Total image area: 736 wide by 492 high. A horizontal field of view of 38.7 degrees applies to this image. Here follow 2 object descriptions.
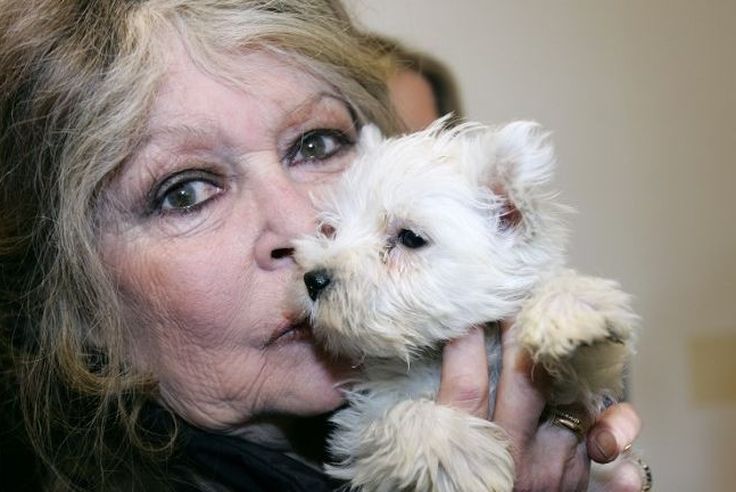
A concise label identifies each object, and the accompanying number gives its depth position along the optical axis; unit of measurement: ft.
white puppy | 1.28
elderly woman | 1.40
